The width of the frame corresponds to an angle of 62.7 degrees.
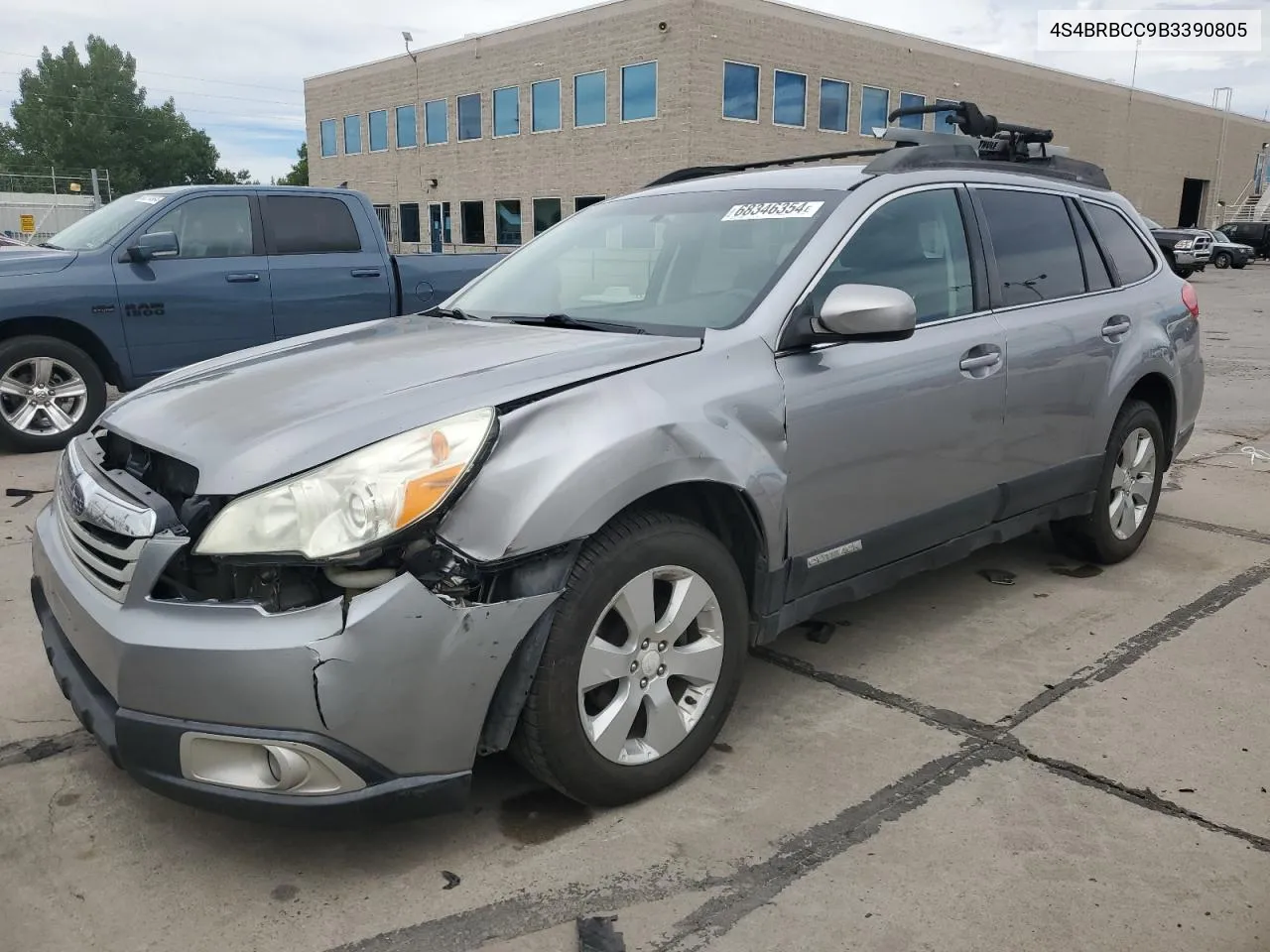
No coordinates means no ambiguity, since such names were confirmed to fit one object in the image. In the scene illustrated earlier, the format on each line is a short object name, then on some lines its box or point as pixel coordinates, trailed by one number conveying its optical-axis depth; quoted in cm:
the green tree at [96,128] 7775
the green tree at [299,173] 9210
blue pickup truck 712
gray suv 229
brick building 2961
